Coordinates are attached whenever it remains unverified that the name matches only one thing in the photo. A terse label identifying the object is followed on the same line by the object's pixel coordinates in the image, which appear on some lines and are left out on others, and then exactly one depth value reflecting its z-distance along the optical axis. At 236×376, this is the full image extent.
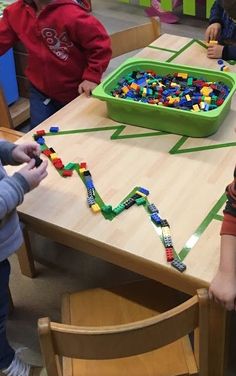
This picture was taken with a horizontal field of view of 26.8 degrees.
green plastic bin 1.48
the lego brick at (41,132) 1.58
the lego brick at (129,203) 1.28
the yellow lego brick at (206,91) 1.58
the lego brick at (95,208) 1.28
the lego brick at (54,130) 1.60
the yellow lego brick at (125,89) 1.62
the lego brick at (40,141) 1.55
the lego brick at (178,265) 1.10
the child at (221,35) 1.92
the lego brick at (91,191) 1.33
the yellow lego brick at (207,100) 1.53
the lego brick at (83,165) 1.43
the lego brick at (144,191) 1.32
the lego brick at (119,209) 1.27
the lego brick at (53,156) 1.47
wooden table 1.17
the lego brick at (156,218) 1.23
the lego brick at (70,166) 1.43
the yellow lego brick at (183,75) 1.70
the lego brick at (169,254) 1.13
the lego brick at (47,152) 1.50
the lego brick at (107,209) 1.27
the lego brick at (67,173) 1.41
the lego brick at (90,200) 1.29
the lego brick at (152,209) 1.26
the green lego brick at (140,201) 1.29
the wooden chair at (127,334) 0.93
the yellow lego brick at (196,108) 1.50
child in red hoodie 1.87
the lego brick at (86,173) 1.40
